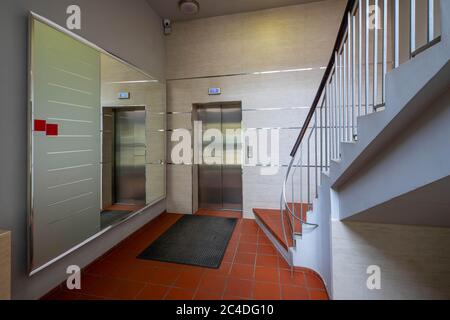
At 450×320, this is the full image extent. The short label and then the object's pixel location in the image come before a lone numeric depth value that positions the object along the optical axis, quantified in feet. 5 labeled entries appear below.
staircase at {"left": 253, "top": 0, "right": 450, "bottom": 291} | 2.82
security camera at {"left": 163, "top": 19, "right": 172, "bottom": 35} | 14.00
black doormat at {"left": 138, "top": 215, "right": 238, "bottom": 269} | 9.14
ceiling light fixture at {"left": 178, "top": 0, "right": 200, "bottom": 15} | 12.12
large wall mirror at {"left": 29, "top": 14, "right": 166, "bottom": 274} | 6.31
